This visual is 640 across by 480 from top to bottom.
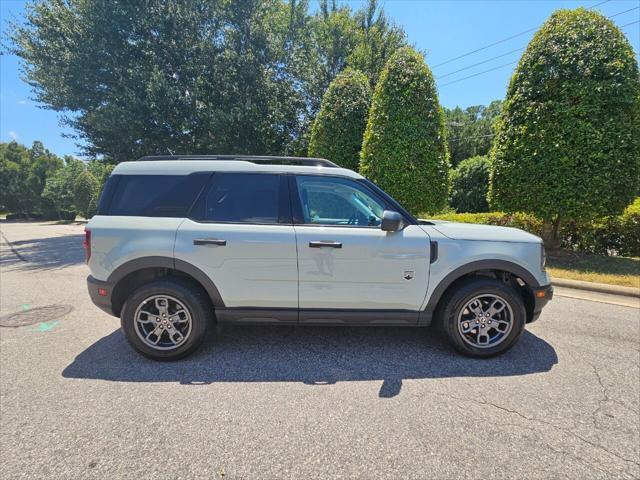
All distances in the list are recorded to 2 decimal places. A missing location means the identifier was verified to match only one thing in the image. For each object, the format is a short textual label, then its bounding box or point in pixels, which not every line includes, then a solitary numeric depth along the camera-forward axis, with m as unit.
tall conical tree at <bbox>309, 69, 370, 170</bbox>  10.91
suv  2.96
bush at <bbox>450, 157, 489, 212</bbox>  17.12
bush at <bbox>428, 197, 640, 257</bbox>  7.36
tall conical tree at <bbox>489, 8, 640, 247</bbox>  6.40
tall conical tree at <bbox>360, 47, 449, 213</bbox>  8.52
